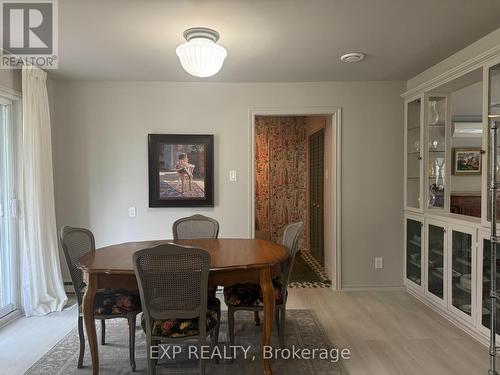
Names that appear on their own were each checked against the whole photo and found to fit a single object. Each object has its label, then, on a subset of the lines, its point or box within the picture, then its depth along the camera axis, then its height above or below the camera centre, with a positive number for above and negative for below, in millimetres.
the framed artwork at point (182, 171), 3812 +91
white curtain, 3180 -330
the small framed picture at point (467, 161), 4742 +250
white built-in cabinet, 2605 -413
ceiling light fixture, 2232 +856
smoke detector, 2967 +1100
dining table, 2076 -602
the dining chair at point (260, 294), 2400 -844
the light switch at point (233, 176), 3883 +33
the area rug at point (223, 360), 2303 -1312
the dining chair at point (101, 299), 2252 -823
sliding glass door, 3184 -319
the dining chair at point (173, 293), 1871 -657
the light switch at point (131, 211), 3852 -373
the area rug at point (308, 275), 4141 -1296
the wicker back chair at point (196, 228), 3154 -461
